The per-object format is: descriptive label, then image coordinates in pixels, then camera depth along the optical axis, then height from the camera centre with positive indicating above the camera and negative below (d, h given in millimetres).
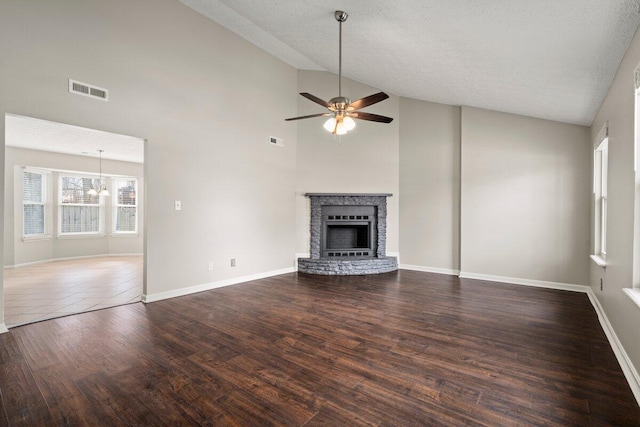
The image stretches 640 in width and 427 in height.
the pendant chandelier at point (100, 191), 8063 +487
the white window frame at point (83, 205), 7789 -14
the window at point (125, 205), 8859 +130
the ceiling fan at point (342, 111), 3463 +1130
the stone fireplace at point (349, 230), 6277 -391
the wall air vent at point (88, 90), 3396 +1330
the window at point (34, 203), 7055 +135
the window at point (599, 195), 4086 +241
